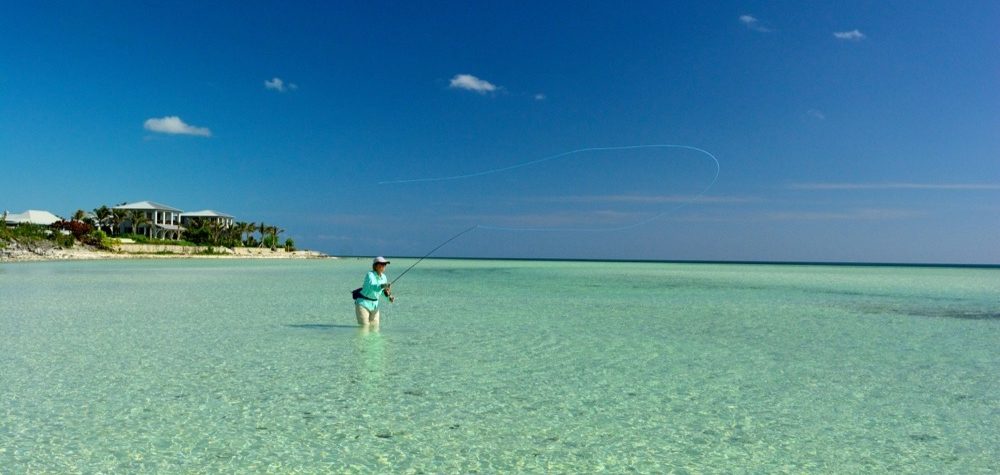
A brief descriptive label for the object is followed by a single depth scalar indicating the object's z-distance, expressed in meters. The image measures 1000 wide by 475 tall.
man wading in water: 13.15
